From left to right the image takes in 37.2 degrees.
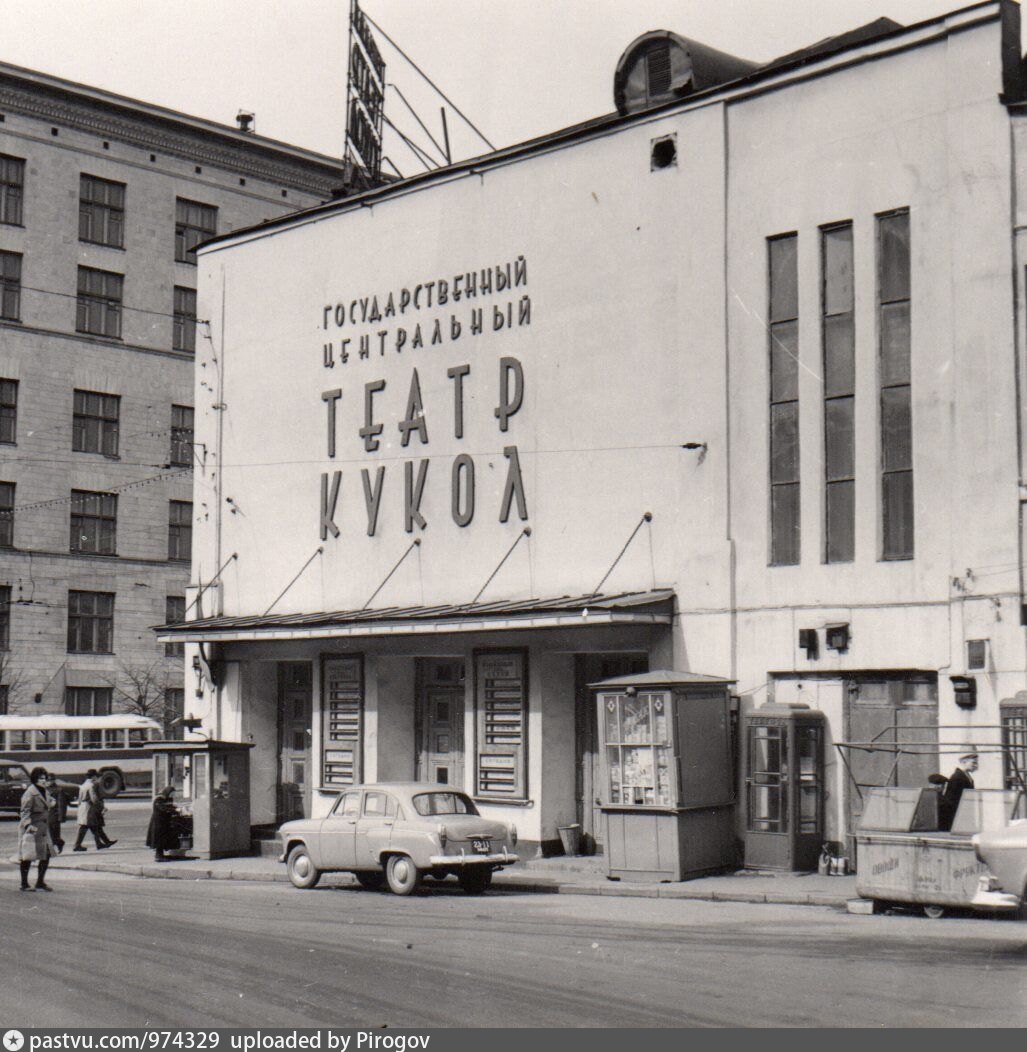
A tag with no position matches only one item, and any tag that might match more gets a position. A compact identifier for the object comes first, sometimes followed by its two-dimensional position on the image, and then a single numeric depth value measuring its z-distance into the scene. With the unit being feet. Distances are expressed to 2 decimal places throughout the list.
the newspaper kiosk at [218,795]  88.53
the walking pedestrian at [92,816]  97.09
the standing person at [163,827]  87.81
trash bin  80.74
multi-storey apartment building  173.17
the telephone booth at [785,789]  69.61
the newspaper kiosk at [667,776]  69.51
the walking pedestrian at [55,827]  88.80
